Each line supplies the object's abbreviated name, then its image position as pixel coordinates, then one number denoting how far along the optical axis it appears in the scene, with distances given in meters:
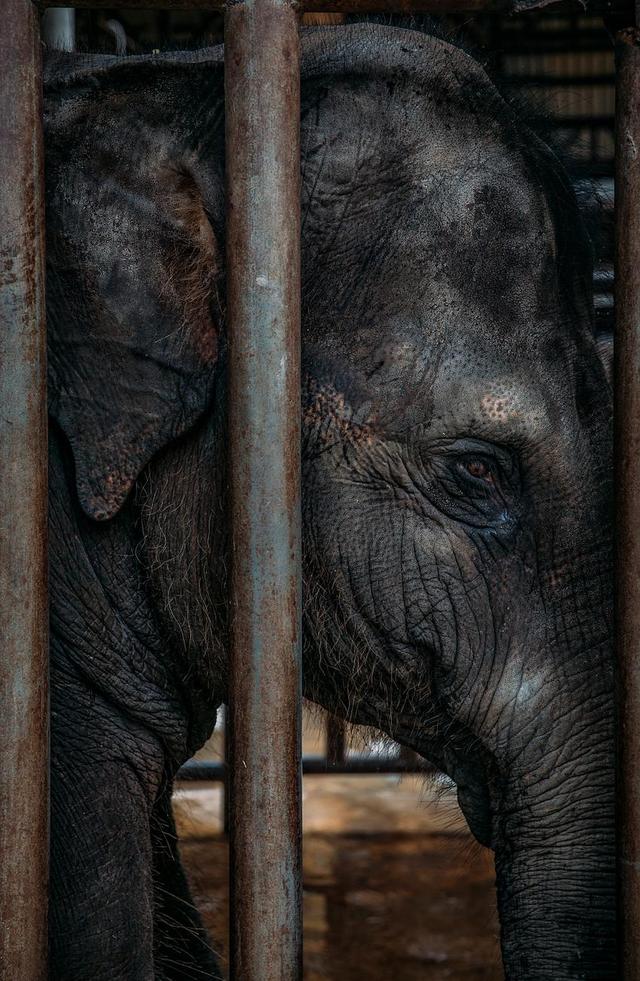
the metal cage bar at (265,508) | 3.71
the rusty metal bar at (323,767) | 5.10
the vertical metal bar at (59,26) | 5.09
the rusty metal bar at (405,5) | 3.69
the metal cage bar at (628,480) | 3.69
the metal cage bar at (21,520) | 3.74
